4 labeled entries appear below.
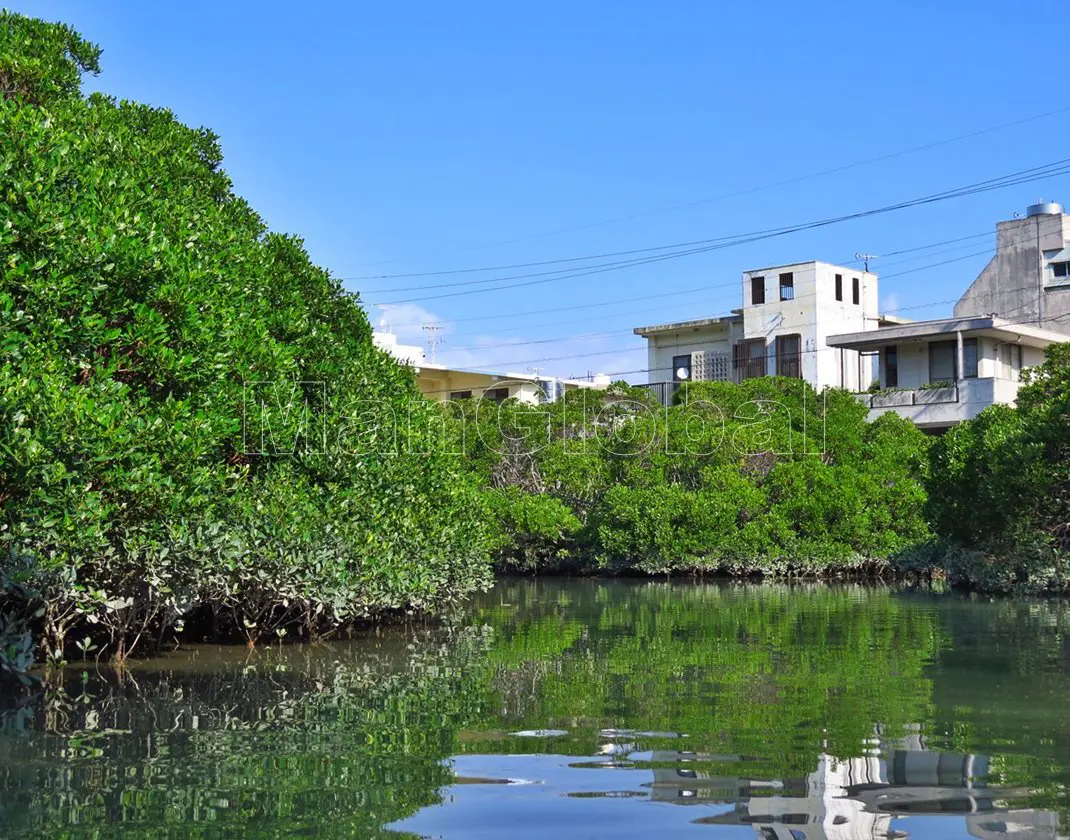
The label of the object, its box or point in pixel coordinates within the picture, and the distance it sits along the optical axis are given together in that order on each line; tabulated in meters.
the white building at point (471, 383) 56.12
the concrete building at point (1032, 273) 44.91
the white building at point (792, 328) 49.09
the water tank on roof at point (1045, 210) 45.81
